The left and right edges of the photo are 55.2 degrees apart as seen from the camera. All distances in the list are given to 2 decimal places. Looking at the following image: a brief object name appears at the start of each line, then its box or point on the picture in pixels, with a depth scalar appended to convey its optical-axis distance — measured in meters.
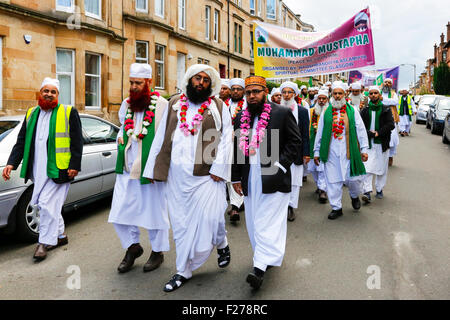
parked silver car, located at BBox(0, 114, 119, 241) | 5.03
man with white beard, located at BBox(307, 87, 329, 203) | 7.95
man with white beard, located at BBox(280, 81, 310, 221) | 6.35
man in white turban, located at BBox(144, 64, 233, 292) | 4.09
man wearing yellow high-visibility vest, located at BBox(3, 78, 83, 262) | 4.97
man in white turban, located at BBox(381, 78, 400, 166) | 8.46
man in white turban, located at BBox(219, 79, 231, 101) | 7.45
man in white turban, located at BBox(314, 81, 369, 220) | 6.61
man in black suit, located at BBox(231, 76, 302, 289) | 4.07
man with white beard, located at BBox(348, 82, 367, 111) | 8.99
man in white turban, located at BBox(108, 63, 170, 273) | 4.47
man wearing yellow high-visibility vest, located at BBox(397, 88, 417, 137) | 17.22
